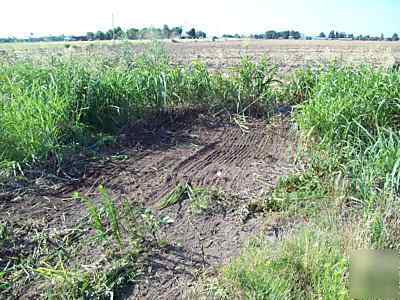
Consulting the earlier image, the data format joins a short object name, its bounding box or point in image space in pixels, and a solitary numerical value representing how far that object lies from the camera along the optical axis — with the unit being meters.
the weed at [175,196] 2.73
